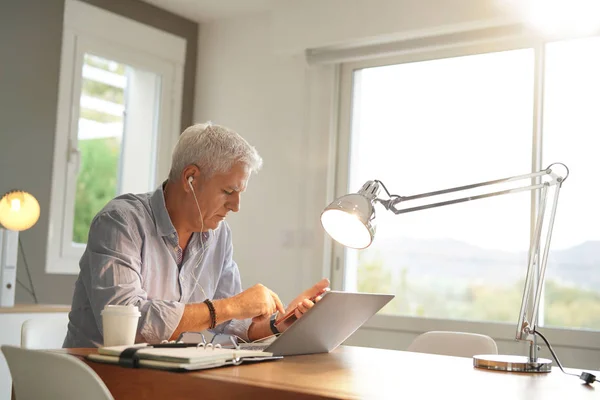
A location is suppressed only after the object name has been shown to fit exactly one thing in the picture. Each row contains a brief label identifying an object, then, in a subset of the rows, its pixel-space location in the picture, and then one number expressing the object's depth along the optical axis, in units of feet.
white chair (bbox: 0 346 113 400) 4.07
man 6.25
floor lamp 11.34
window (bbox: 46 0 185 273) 13.52
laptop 5.78
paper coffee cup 5.45
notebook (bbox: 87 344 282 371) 4.74
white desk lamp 5.89
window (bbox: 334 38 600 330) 11.61
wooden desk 4.35
